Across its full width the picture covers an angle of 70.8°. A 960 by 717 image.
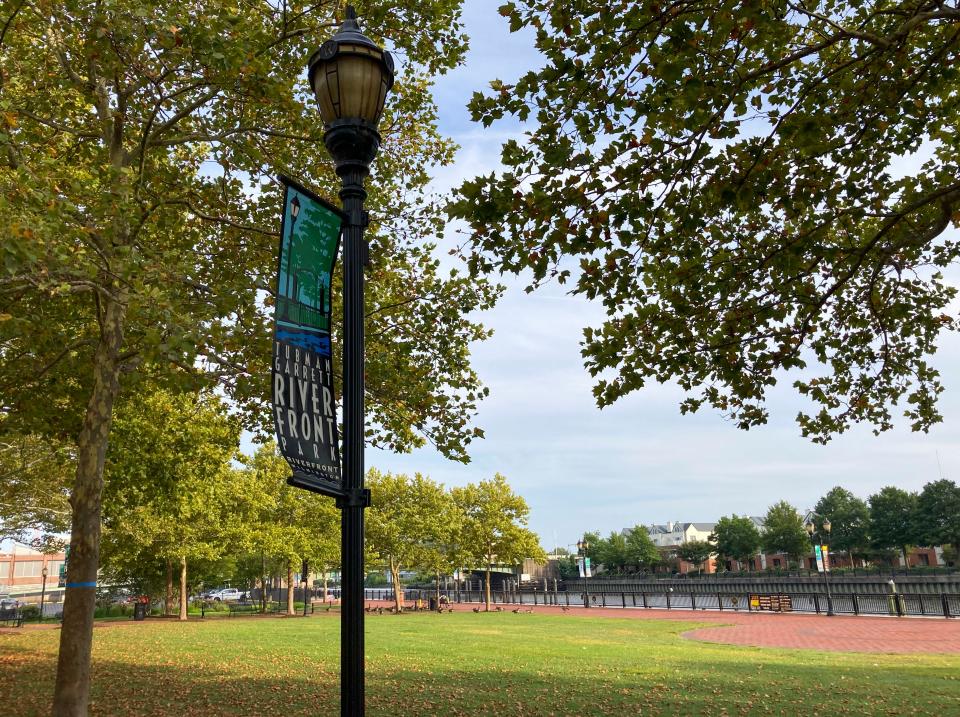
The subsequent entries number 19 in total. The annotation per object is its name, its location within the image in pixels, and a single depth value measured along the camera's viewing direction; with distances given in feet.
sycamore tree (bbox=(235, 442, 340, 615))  134.62
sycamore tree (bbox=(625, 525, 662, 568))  382.83
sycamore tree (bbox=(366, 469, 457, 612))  149.79
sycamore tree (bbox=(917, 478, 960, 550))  275.53
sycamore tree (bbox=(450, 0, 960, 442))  22.66
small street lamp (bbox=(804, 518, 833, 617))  109.70
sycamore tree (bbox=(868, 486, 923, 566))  288.71
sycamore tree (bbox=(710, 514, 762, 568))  336.90
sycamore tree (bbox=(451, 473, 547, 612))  155.94
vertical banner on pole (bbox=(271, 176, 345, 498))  11.05
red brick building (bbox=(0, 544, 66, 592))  366.43
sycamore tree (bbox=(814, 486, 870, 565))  316.19
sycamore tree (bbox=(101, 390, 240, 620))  53.31
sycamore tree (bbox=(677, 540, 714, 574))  363.76
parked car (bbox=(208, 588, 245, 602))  289.33
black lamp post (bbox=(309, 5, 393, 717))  11.82
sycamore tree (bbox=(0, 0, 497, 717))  27.96
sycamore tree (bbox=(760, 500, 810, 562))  312.50
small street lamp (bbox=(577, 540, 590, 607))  163.19
